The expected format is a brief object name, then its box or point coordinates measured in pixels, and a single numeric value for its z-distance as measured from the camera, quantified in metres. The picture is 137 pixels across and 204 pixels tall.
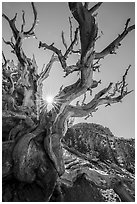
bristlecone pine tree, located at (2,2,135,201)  3.55
